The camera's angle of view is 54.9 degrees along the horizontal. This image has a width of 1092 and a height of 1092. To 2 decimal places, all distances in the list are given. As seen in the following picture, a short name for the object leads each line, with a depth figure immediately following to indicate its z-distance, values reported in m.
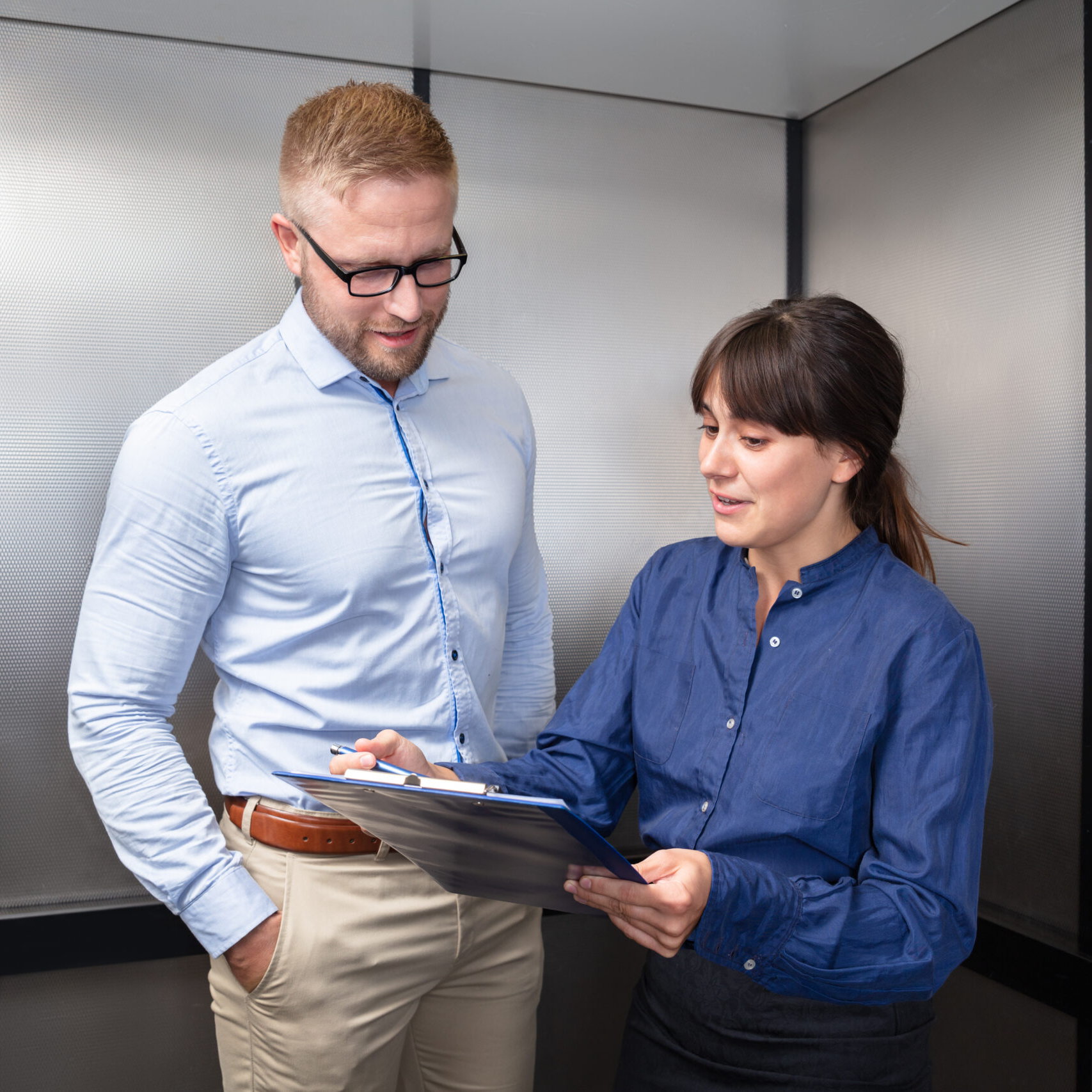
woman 1.13
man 1.38
